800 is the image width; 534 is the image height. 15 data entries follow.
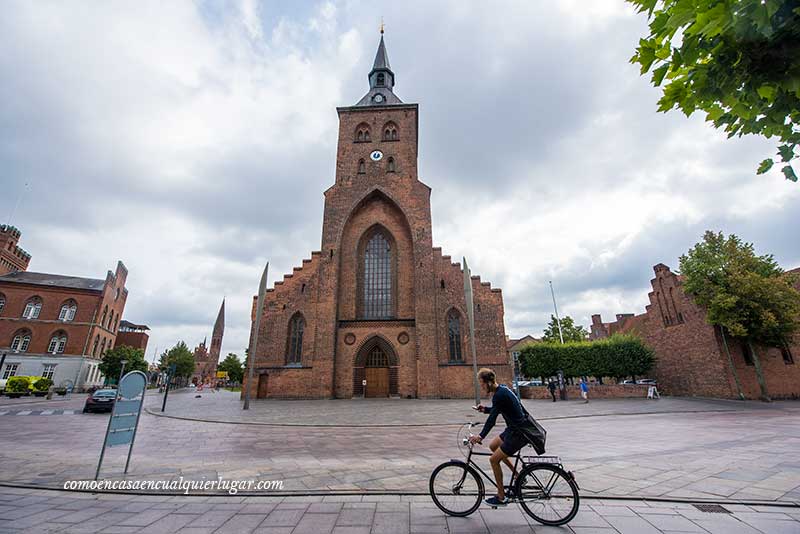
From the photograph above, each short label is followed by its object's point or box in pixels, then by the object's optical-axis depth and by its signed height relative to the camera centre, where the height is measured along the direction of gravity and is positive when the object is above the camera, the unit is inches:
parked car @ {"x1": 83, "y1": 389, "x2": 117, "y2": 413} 652.7 -53.4
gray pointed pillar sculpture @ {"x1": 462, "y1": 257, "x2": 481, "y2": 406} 724.0 +167.1
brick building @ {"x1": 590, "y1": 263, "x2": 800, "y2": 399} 850.1 +44.2
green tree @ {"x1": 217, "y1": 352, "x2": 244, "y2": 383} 2317.9 +46.3
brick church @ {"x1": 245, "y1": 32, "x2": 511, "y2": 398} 918.4 +192.1
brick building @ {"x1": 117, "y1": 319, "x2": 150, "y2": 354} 2333.4 +238.8
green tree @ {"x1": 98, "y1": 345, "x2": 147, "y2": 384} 1508.4 +57.5
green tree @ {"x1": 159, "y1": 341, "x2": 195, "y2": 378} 2048.5 +86.7
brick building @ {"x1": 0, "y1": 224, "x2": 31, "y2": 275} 1620.3 +597.5
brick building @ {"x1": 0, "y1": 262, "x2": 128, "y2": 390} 1412.4 +201.4
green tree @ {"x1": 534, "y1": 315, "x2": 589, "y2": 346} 1646.2 +196.6
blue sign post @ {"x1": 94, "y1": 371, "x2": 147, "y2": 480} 222.1 -25.1
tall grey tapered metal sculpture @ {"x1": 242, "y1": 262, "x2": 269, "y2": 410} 674.2 +77.3
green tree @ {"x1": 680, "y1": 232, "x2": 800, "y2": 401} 783.7 +185.8
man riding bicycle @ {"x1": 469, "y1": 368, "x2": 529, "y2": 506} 153.9 -27.4
